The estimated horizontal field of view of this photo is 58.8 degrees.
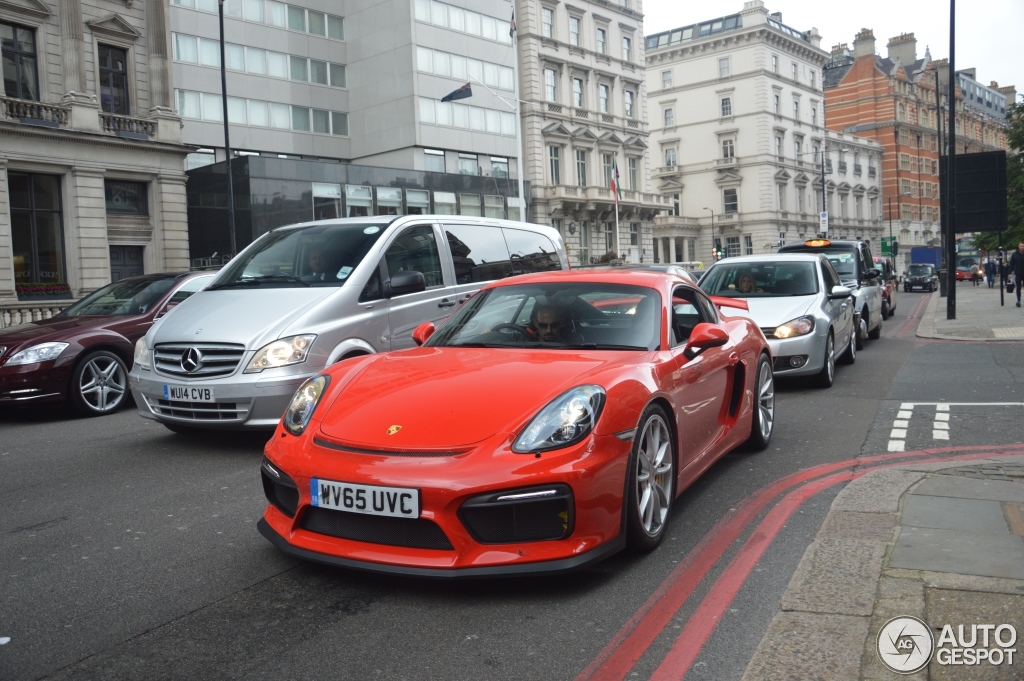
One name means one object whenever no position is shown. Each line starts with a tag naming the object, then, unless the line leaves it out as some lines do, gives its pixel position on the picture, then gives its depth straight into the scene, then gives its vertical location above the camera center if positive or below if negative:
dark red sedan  8.91 -0.57
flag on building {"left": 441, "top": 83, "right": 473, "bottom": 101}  35.72 +7.45
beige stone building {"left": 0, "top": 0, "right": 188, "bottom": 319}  28.27 +4.73
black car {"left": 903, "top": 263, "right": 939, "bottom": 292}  52.19 -0.67
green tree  39.95 +3.71
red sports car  3.65 -0.71
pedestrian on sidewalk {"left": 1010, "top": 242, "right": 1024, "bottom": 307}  22.97 -0.07
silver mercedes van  6.79 -0.22
